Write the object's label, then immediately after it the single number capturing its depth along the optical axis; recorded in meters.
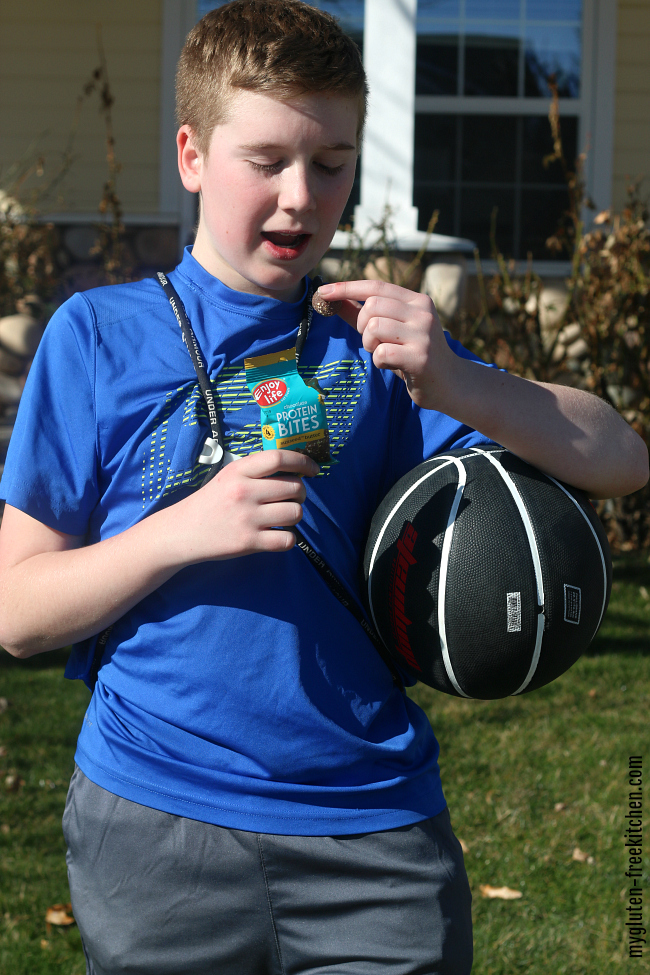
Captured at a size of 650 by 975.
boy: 3.39
